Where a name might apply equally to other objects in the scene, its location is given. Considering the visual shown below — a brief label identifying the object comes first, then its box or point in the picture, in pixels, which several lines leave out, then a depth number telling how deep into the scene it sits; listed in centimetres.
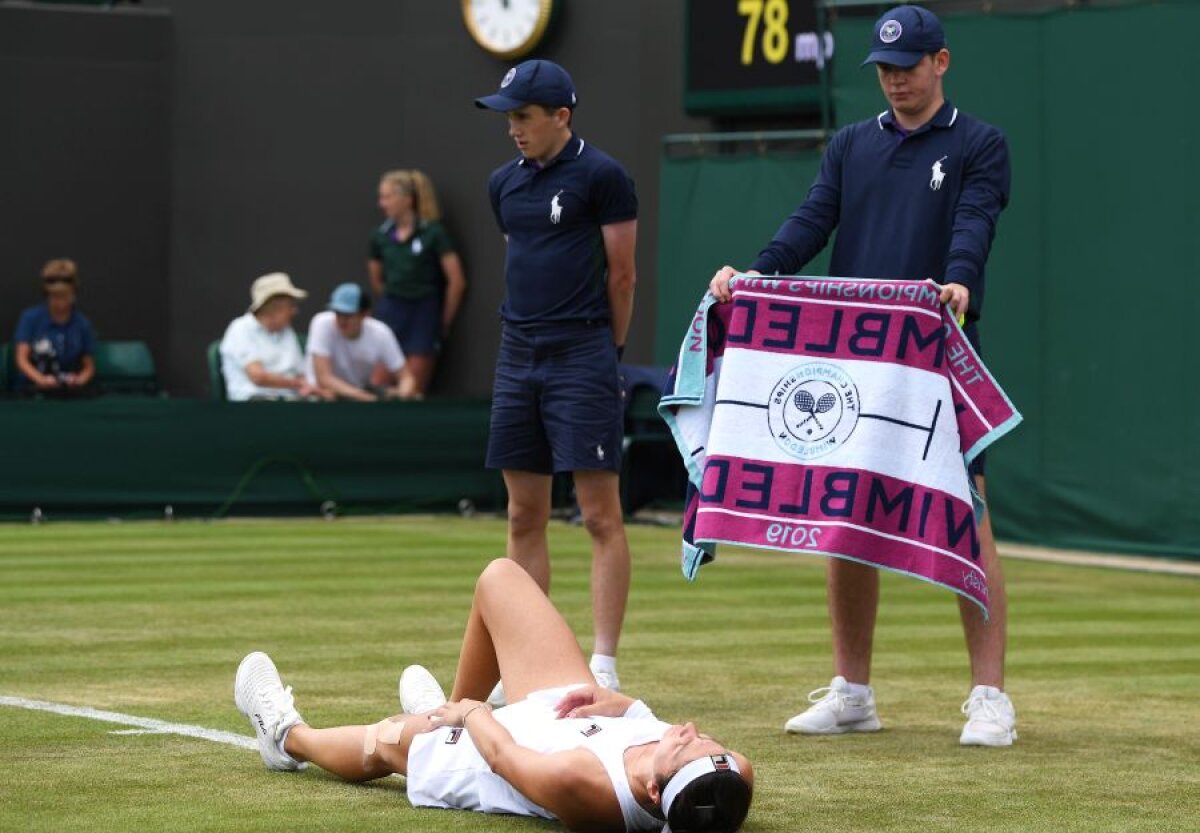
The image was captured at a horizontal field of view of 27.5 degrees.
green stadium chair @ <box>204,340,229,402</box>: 1739
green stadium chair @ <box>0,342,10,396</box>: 1906
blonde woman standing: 1952
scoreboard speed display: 1748
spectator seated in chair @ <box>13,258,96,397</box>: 1830
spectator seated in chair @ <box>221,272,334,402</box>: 1692
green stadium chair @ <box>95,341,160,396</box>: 1992
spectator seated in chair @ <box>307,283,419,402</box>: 1689
